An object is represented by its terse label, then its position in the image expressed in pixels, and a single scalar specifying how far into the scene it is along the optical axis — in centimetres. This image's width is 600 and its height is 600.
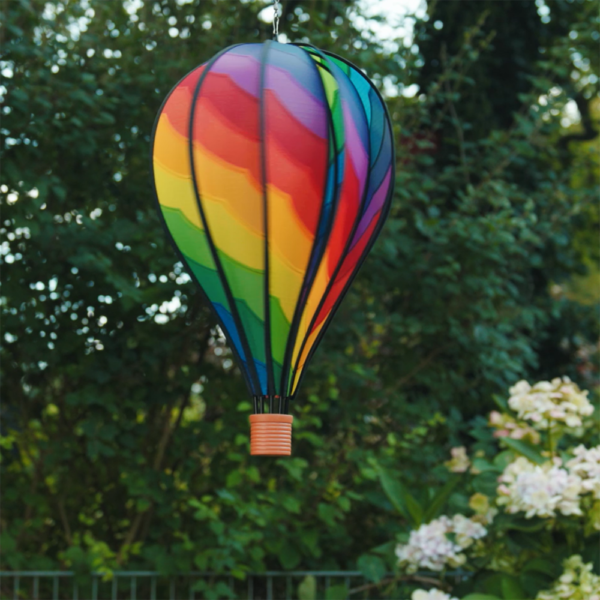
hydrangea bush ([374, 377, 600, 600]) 240
